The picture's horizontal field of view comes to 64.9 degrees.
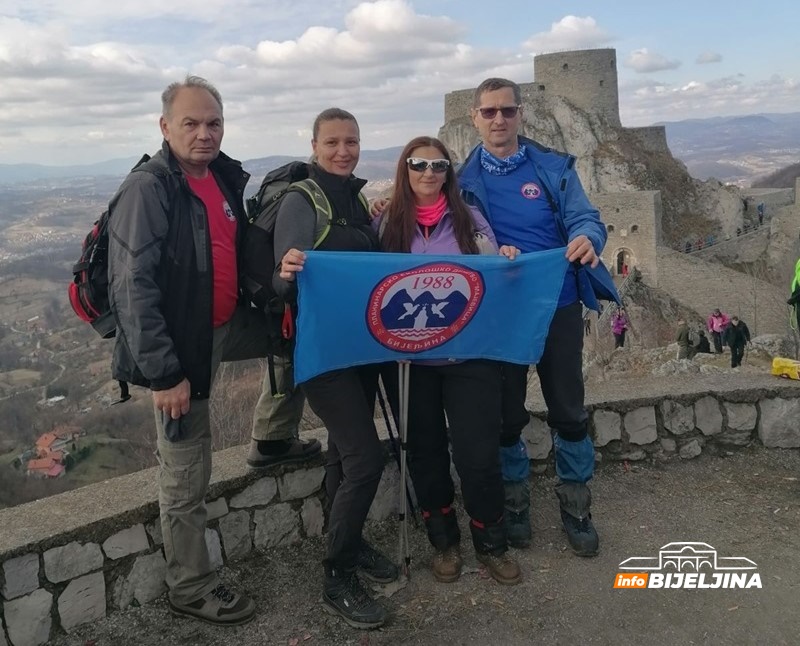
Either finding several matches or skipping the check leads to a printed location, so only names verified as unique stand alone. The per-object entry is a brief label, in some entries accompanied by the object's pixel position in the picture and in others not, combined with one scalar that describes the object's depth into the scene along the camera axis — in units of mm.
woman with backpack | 2924
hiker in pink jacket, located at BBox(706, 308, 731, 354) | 15229
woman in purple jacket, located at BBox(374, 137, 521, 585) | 3119
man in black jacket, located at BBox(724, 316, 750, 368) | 11422
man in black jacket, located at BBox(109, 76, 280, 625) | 2621
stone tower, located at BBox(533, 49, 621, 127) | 44688
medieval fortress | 32719
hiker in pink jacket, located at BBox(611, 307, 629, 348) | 17250
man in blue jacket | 3400
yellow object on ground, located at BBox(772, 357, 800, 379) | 4594
